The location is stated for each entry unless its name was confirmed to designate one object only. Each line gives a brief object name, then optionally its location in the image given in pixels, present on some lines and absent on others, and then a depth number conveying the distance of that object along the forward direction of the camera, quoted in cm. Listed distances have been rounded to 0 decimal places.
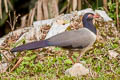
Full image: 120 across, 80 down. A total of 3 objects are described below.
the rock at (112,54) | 1457
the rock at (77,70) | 1242
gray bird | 1269
